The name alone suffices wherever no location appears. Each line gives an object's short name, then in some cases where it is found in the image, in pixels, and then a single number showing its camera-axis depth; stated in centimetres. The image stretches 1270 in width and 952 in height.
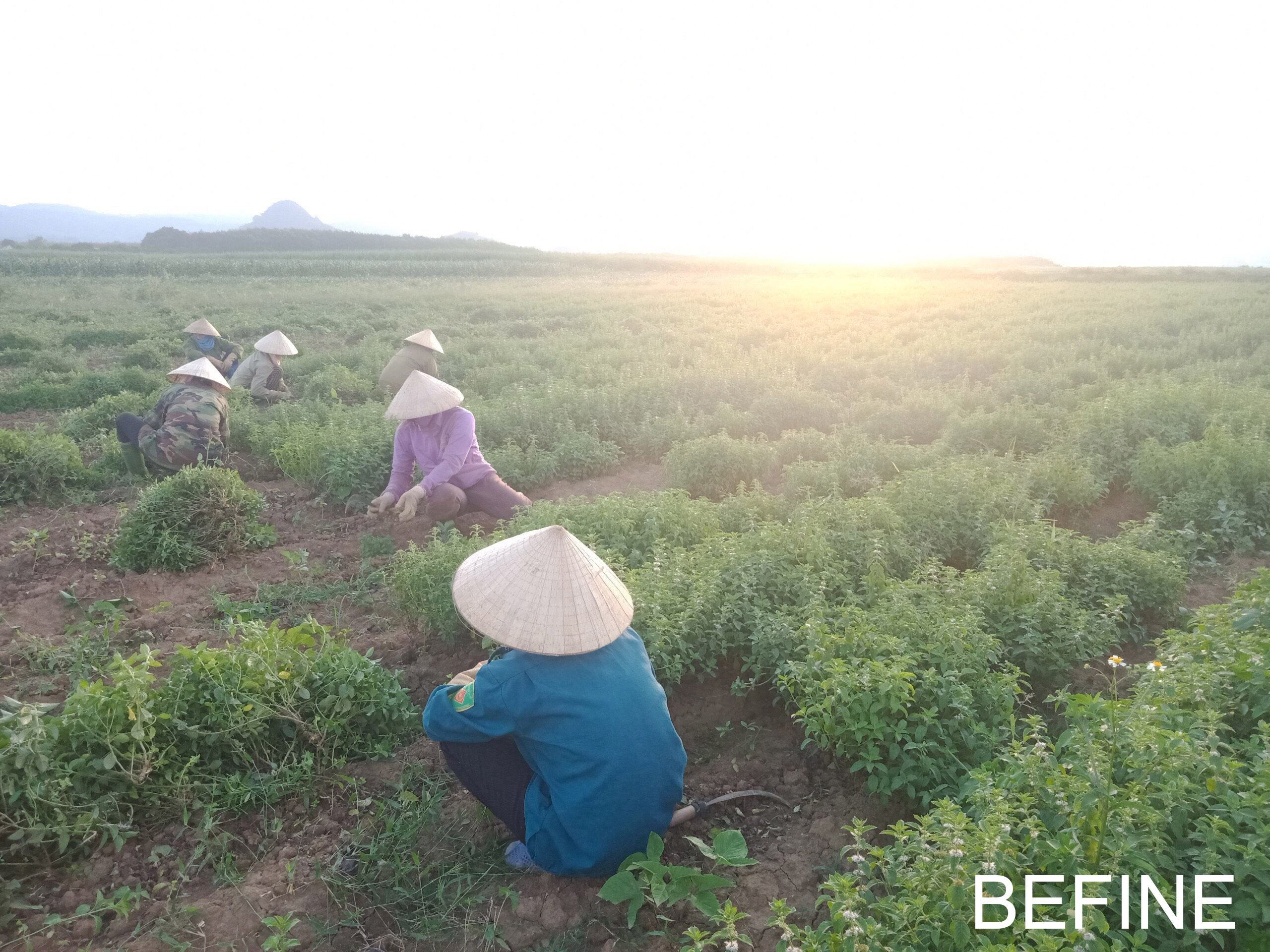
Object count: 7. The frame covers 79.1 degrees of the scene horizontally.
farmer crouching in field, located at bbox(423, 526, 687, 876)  275
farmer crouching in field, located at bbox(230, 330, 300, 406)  981
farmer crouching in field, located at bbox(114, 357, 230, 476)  696
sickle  319
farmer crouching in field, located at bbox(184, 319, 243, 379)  975
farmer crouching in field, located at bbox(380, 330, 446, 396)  873
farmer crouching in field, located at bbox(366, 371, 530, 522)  612
